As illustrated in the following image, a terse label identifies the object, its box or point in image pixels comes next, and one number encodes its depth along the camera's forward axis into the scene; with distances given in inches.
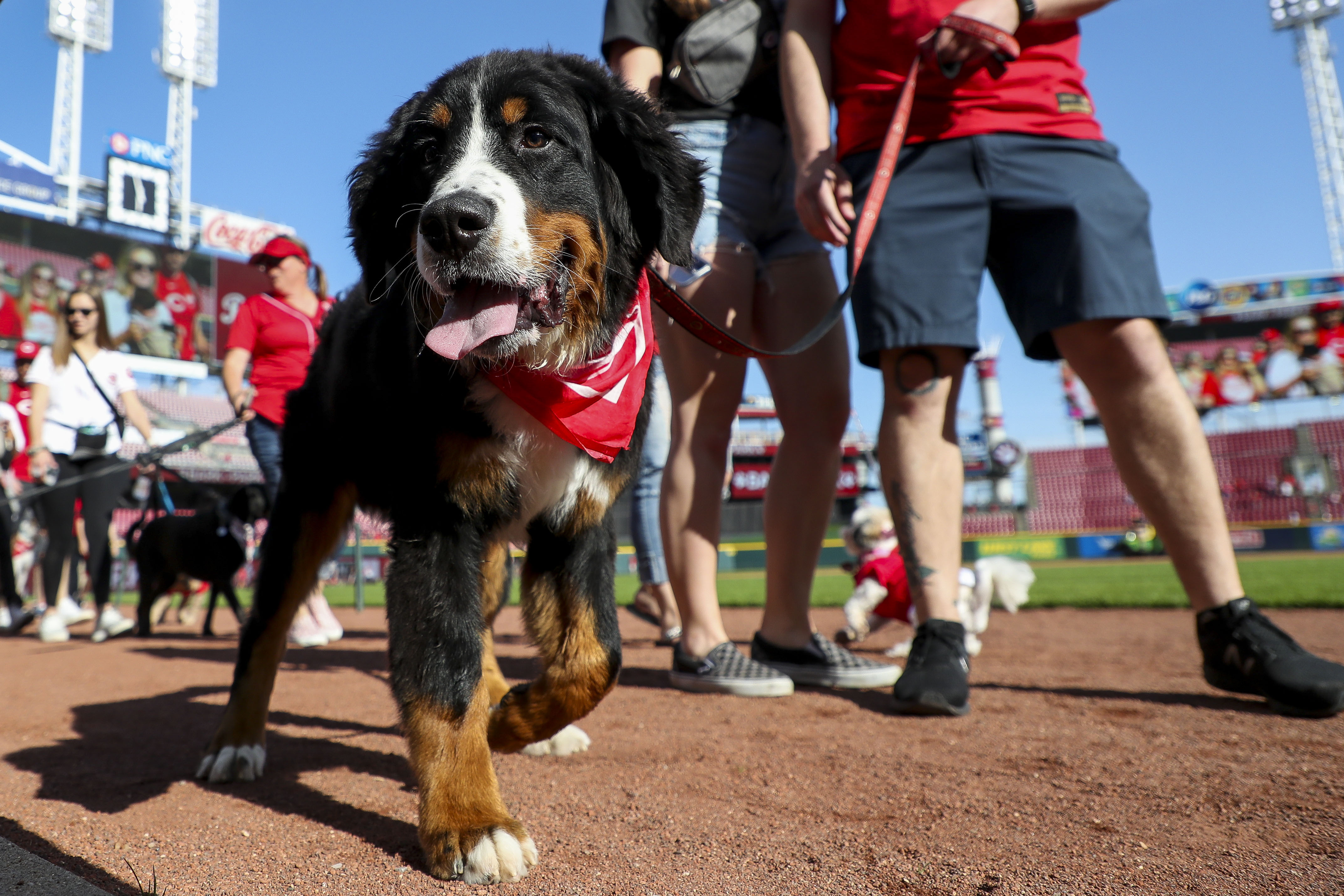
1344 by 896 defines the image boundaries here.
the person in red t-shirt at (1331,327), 1668.3
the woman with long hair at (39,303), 1218.0
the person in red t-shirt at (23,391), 335.0
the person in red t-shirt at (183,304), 1322.6
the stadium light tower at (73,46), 1467.0
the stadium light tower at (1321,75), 1818.4
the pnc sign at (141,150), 1409.9
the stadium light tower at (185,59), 1557.6
